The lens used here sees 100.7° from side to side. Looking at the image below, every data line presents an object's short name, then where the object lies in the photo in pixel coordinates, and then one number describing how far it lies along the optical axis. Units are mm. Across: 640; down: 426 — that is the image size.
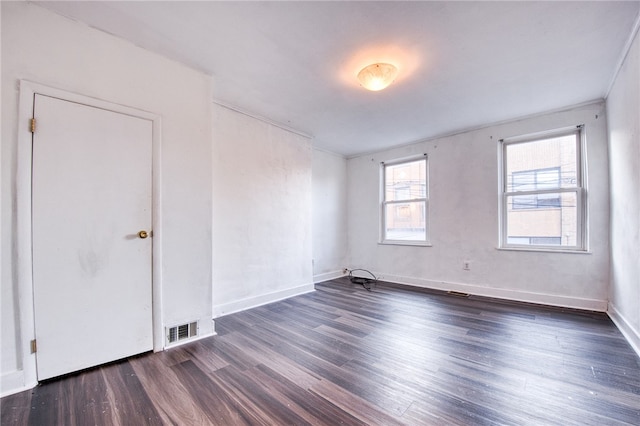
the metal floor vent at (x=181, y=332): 2344
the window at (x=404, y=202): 4691
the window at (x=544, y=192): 3369
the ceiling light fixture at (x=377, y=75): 2340
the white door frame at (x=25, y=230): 1711
